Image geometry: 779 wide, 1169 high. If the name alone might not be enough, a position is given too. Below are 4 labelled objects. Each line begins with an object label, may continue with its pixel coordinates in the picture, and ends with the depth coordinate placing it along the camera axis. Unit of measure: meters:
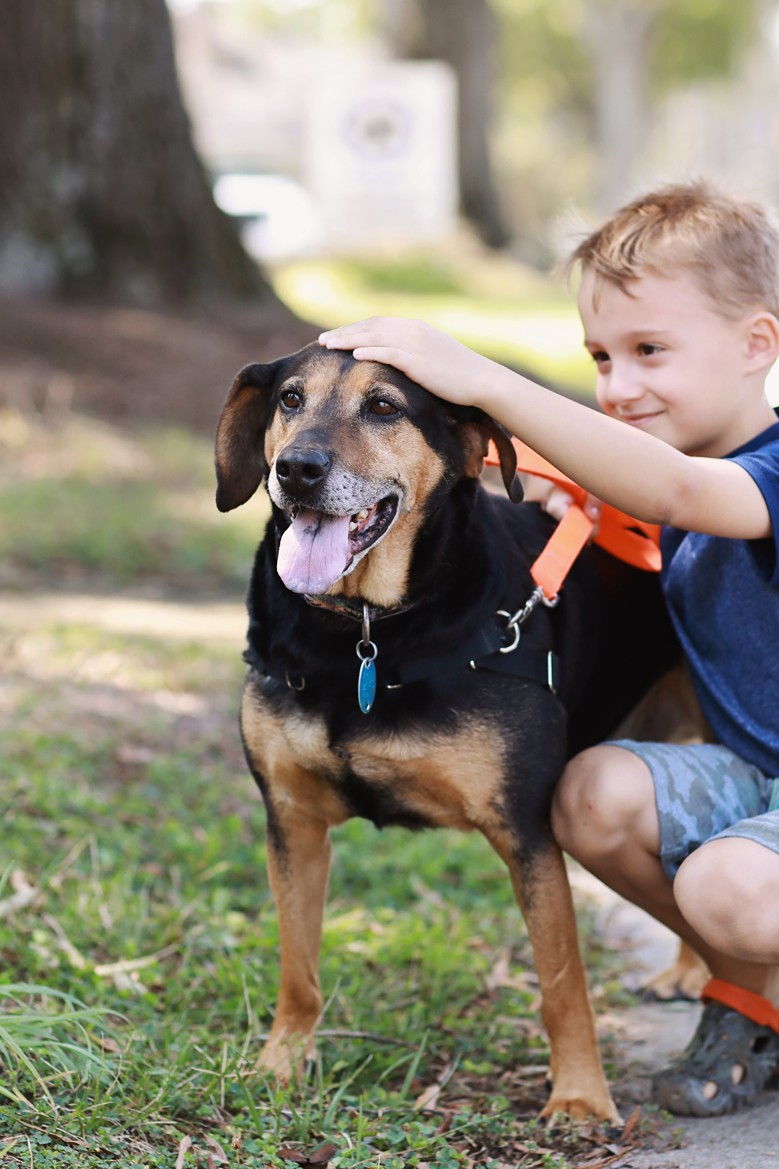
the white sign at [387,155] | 23.83
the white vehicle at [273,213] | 25.27
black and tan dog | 3.05
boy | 3.20
